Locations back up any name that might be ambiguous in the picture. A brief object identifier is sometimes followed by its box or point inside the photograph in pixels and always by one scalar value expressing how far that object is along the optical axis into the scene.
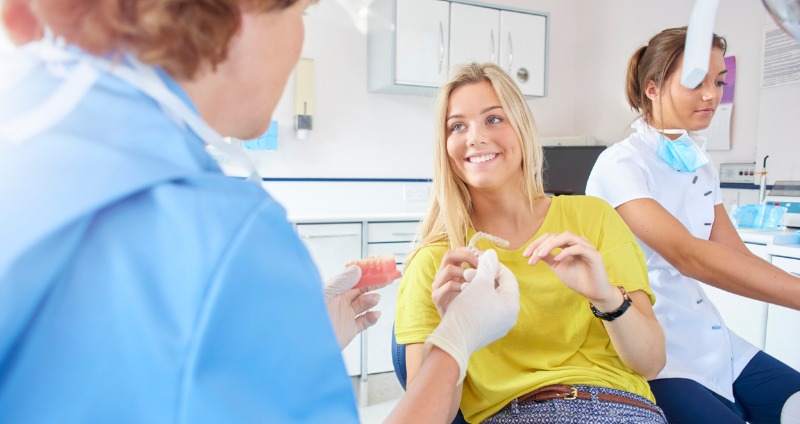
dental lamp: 0.58
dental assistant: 1.23
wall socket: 3.65
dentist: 0.40
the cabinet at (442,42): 3.19
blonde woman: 1.04
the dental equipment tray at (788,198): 2.29
